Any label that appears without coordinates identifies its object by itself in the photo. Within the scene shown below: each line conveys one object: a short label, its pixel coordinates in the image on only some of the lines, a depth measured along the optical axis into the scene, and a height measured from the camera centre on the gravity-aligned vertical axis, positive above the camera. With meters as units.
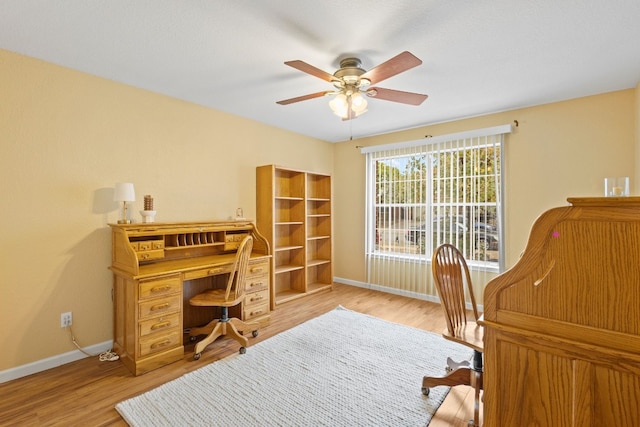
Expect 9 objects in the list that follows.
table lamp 2.59 +0.18
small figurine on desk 2.81 +0.01
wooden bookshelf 4.06 -0.22
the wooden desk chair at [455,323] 1.86 -0.78
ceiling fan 2.17 +1.00
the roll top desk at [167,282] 2.43 -0.66
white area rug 1.88 -1.33
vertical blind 3.77 +0.06
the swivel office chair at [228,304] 2.70 -0.87
